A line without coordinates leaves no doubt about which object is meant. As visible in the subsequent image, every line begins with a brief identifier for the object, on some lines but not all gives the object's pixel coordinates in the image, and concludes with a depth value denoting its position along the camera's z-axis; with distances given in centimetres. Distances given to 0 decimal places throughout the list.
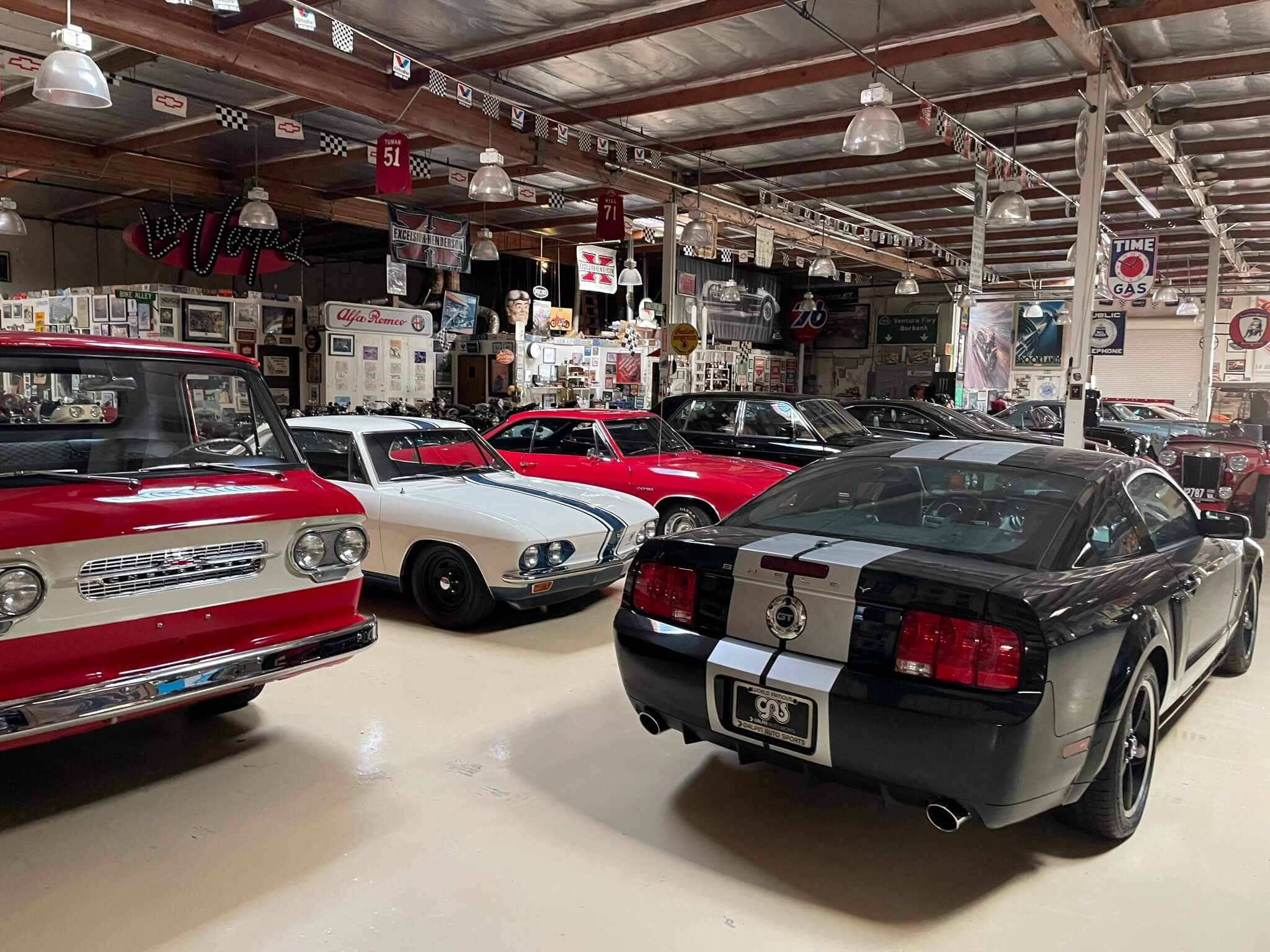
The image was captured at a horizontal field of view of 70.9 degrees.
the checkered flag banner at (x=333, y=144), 913
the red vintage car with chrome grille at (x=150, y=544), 269
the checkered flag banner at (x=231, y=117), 810
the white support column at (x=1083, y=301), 817
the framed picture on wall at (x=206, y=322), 1104
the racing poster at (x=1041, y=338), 2278
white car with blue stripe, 515
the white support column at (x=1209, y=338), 1666
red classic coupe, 704
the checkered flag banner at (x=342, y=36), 588
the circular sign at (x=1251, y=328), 1758
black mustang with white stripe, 249
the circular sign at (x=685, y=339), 1179
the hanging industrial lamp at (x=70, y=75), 472
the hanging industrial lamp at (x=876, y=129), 595
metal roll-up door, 2453
